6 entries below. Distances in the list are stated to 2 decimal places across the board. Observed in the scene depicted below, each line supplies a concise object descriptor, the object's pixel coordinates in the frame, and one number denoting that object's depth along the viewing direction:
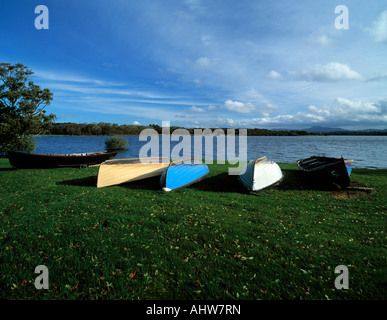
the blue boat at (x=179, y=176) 12.35
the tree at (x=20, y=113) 25.23
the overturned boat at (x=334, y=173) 12.66
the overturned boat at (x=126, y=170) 13.11
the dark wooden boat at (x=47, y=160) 18.20
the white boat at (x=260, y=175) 12.36
